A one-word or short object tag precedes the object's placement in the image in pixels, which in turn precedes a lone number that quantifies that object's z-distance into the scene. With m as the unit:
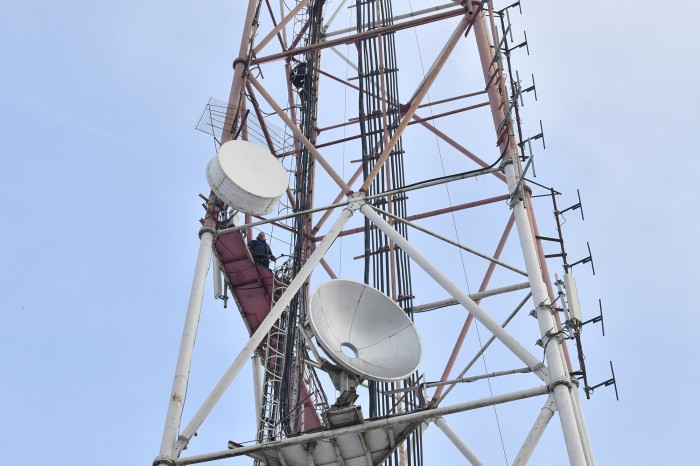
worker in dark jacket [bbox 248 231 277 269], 23.36
